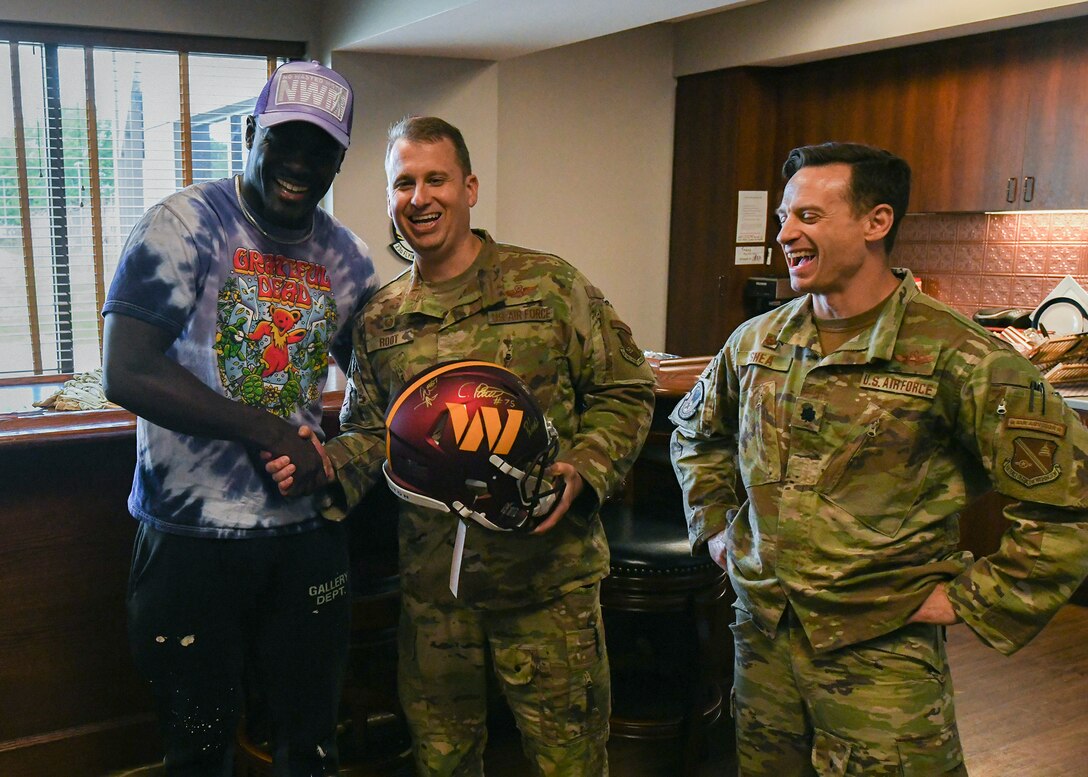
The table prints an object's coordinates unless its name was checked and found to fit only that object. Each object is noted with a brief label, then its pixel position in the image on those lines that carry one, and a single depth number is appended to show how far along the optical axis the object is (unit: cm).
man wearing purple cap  149
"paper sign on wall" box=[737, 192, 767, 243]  559
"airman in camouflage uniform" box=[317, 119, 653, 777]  171
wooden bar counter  209
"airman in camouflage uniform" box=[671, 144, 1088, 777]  144
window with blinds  441
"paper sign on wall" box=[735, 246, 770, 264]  564
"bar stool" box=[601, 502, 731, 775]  229
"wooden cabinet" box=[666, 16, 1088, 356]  437
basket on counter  367
